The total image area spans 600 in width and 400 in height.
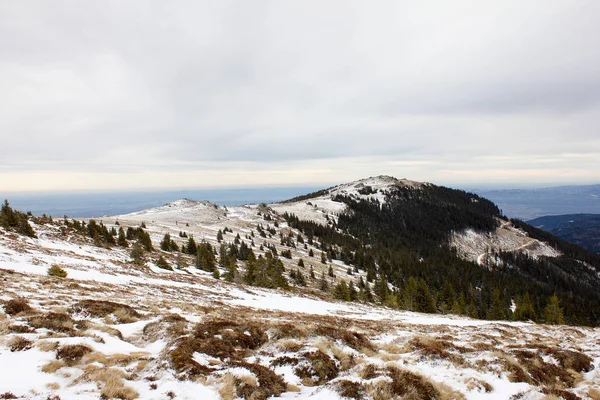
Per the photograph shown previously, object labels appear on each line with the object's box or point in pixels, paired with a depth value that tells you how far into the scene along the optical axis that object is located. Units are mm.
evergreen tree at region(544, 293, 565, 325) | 68369
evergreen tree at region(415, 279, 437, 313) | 63250
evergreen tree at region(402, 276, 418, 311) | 60950
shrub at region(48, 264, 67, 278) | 24409
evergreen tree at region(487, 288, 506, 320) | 69562
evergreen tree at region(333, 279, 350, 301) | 54219
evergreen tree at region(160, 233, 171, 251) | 59656
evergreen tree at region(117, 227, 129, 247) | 52781
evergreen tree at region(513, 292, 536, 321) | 70000
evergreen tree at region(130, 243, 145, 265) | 41250
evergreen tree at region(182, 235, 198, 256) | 61688
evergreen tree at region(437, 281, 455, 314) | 66875
